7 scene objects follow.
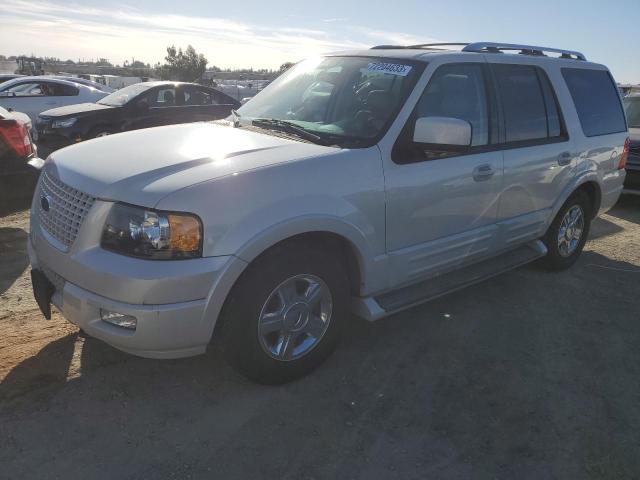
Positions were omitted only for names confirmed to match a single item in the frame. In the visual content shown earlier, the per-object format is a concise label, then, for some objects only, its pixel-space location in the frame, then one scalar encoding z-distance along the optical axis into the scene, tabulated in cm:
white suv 262
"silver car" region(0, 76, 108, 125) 1221
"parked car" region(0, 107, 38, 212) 579
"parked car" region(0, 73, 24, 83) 1564
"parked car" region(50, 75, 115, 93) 1600
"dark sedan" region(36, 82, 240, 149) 966
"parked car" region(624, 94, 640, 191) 836
